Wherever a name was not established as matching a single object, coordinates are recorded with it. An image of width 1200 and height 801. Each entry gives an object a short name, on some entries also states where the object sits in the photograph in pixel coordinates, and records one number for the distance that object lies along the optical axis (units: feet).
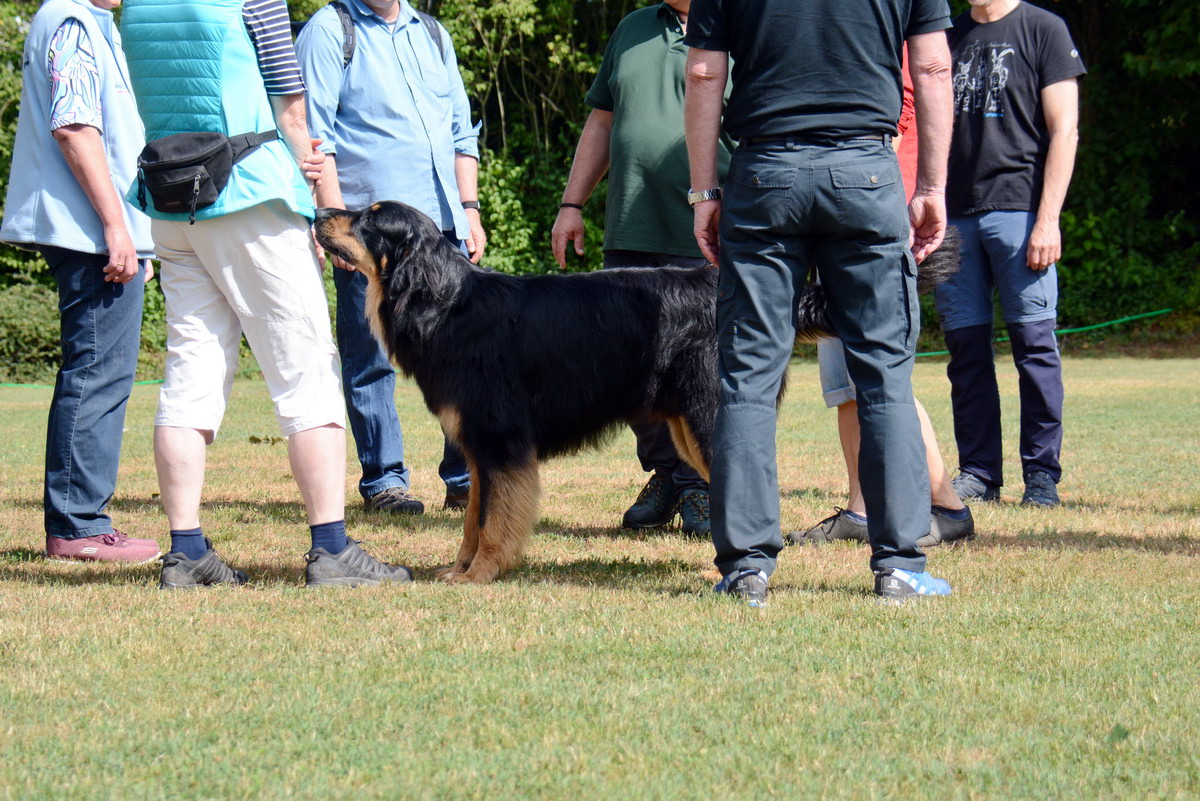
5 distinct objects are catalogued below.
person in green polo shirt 34.50
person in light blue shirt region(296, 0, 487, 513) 36.48
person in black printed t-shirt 38.96
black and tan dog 28.12
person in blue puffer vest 25.23
